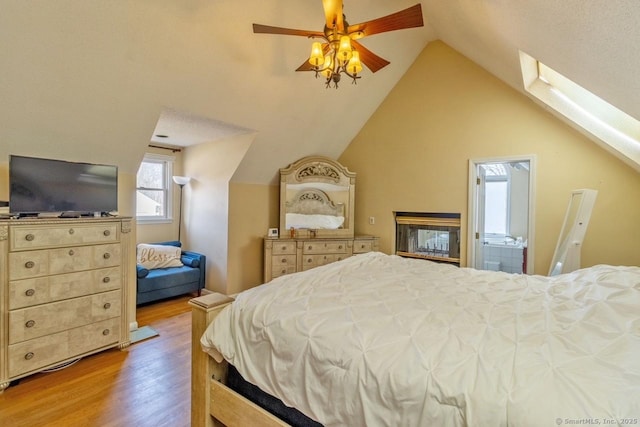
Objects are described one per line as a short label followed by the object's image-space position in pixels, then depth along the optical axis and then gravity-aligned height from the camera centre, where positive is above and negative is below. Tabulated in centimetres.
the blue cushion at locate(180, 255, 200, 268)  441 -82
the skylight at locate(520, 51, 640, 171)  252 +95
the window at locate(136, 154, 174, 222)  479 +28
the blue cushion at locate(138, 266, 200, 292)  388 -98
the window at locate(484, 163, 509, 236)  516 +18
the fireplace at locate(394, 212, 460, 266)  402 -35
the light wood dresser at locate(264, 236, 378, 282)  412 -61
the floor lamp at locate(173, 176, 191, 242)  473 +42
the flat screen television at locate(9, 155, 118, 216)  228 +15
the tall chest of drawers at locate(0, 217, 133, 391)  219 -72
